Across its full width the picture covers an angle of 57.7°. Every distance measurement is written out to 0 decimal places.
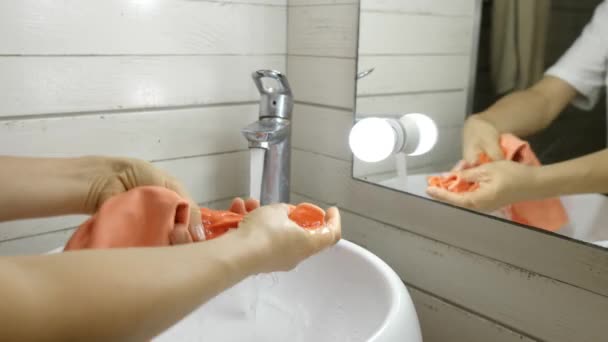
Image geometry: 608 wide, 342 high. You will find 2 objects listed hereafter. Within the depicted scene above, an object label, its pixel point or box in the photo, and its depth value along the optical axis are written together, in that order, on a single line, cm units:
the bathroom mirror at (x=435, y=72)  94
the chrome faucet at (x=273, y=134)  95
